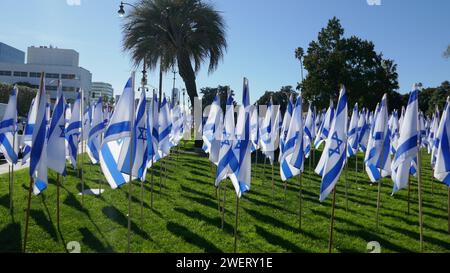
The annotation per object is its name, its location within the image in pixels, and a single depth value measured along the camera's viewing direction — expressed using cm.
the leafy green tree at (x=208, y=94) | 6728
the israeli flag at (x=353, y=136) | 1263
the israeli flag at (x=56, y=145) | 743
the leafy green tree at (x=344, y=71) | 4169
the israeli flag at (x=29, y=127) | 1065
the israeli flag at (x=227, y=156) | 746
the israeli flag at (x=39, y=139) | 643
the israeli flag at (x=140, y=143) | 762
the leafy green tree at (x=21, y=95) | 5637
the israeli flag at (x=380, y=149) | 917
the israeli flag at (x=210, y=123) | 1084
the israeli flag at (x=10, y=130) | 968
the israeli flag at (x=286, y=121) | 1125
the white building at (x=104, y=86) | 13688
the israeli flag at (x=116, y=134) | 692
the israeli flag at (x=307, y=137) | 1464
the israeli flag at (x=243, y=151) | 738
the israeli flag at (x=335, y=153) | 730
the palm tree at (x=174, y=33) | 2598
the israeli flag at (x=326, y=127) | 1216
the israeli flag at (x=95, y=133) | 1115
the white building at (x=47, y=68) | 8931
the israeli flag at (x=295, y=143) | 875
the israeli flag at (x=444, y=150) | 732
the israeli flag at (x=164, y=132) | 1197
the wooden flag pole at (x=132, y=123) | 672
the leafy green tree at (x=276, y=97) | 6108
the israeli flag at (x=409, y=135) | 705
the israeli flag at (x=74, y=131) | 1041
